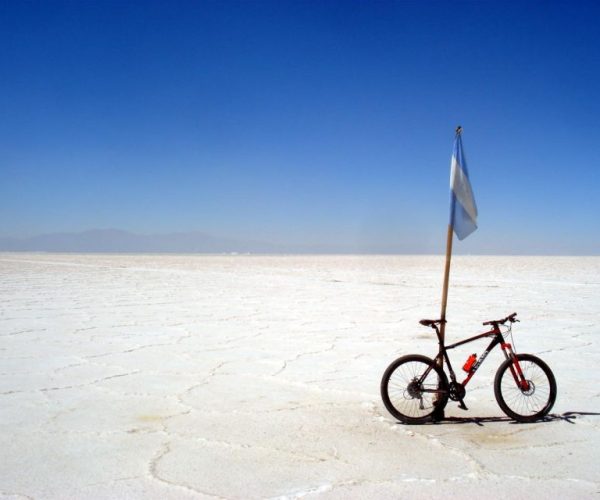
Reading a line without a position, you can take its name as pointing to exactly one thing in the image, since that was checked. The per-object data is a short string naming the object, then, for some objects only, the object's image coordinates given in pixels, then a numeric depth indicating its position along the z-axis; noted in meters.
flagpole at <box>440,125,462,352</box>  4.05
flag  4.12
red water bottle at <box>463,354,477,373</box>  3.97
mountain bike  3.90
